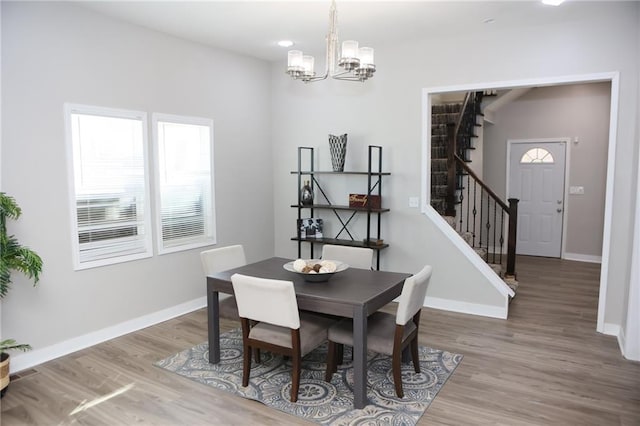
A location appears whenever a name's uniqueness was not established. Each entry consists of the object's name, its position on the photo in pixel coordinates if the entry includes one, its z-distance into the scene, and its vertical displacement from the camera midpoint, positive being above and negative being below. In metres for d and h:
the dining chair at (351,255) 3.91 -0.75
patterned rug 2.79 -1.50
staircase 5.70 -0.15
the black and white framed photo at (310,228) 5.40 -0.69
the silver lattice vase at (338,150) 5.11 +0.24
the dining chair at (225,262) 3.58 -0.80
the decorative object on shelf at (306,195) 5.39 -0.29
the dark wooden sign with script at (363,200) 4.98 -0.33
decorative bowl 3.16 -0.74
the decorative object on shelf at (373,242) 4.95 -0.79
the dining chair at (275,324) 2.75 -1.02
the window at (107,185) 3.73 -0.12
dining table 2.80 -0.81
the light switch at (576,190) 7.26 -0.30
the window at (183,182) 4.47 -0.11
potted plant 2.95 -0.60
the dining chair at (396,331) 2.80 -1.08
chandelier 2.87 +0.76
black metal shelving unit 4.95 -0.42
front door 7.45 -0.36
